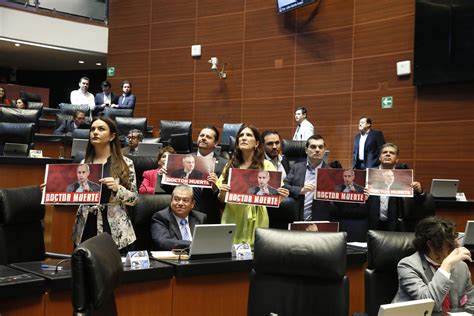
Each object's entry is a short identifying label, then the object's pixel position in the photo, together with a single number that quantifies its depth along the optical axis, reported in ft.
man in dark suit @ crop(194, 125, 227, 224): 11.80
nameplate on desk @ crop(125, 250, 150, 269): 8.45
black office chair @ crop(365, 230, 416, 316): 8.48
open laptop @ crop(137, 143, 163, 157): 19.79
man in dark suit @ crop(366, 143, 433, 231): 13.71
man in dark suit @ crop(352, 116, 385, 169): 25.17
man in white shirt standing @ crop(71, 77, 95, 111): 35.55
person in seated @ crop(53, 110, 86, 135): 27.94
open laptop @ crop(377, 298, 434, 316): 5.81
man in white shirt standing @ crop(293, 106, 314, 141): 27.35
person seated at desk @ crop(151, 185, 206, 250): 10.46
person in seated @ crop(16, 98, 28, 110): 30.45
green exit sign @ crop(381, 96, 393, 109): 26.53
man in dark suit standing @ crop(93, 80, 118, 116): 34.47
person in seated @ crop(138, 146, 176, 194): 14.57
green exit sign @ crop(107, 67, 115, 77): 38.40
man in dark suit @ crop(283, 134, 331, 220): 12.89
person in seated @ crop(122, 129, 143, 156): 20.36
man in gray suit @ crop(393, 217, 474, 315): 7.80
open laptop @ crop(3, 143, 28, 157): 20.24
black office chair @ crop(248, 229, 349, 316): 7.72
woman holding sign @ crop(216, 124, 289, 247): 10.92
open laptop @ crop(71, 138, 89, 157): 20.79
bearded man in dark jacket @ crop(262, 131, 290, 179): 13.56
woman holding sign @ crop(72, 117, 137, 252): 9.66
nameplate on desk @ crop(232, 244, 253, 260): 9.57
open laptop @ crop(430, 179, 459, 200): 19.34
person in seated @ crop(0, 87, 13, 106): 34.02
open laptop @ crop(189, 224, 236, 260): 9.09
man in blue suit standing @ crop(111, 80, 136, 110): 33.42
